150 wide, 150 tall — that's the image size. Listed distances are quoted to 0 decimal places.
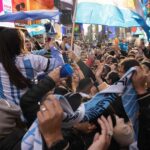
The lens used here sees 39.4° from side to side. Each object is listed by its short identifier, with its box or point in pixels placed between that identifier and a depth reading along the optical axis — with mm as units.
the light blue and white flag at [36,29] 7522
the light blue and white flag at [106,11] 3383
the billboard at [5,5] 7427
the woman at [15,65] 1724
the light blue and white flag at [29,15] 3851
